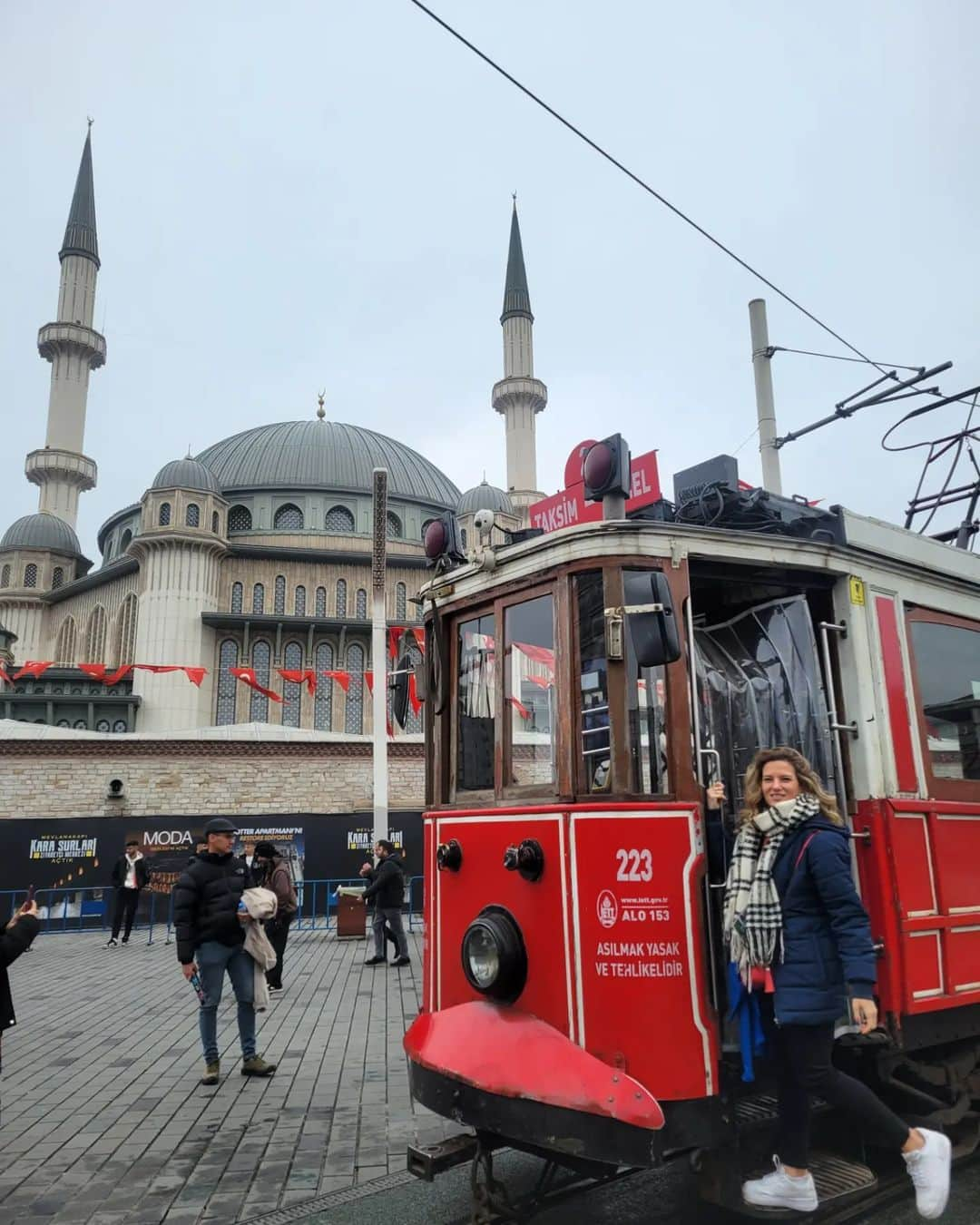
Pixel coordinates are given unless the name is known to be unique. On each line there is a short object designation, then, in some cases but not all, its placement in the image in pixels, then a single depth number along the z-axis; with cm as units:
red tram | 373
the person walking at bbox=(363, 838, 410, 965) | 1224
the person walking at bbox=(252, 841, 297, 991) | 1077
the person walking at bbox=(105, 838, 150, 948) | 1552
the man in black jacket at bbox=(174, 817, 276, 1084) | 665
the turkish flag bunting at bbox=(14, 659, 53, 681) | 3278
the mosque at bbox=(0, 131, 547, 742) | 3972
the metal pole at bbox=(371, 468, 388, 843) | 1484
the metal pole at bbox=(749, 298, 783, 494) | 1216
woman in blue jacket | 346
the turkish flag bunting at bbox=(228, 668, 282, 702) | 3375
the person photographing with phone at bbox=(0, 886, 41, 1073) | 468
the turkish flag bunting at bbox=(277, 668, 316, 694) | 3441
